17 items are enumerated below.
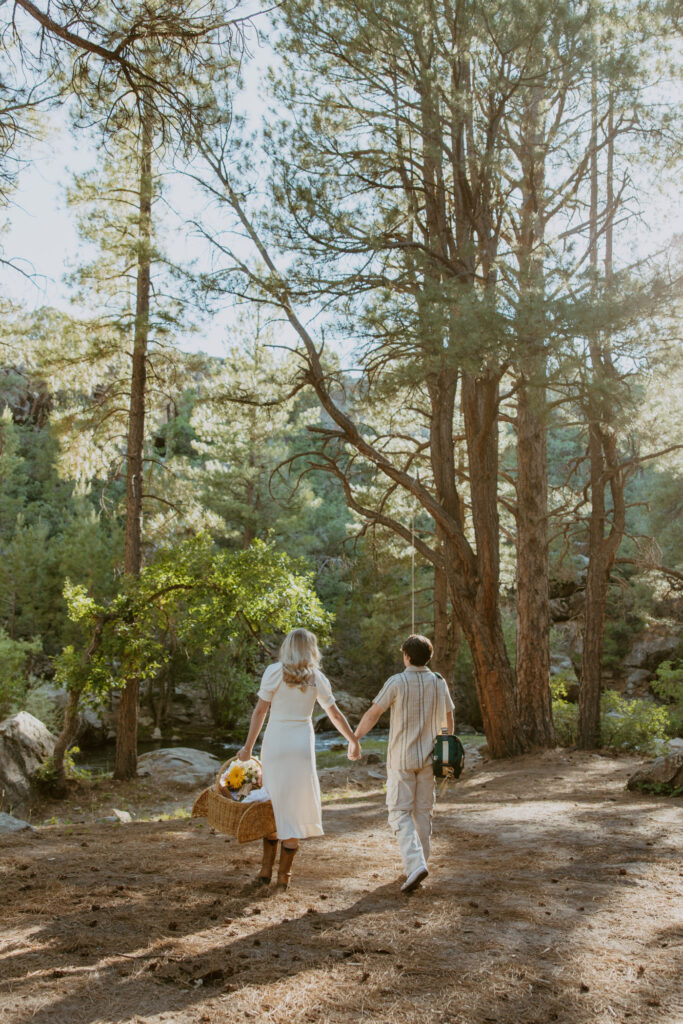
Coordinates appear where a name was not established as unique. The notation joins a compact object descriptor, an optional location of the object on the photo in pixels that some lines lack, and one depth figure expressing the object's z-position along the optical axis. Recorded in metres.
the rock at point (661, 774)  7.62
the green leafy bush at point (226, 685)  19.95
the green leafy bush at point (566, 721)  12.91
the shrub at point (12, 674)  14.88
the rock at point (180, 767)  12.14
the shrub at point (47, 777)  10.32
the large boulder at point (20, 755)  9.77
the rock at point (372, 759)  13.08
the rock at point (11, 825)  6.39
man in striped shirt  4.32
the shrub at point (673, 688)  14.96
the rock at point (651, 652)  23.91
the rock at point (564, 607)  25.77
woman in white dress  4.12
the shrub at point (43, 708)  15.92
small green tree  9.95
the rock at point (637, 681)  23.36
